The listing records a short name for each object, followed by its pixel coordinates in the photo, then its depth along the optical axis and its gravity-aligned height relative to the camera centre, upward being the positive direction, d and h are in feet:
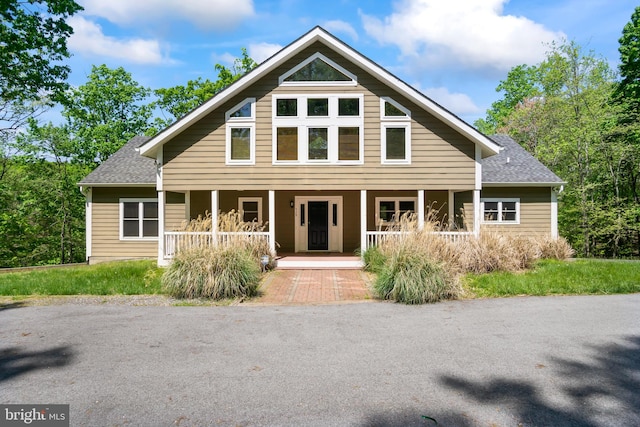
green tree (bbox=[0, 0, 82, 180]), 46.09 +20.59
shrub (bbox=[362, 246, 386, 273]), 34.19 -4.14
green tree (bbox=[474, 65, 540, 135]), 117.91 +40.11
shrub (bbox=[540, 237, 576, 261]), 47.32 -4.07
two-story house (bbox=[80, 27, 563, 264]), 42.29 +8.09
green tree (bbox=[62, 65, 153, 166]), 84.53 +24.30
